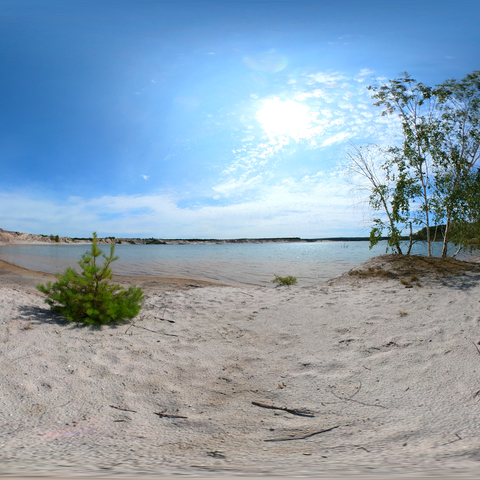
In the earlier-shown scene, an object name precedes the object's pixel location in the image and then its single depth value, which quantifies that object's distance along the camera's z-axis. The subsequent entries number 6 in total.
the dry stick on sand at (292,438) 2.55
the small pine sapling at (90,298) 5.24
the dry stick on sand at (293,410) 3.03
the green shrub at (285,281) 10.47
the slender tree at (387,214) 9.77
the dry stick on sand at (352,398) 3.17
